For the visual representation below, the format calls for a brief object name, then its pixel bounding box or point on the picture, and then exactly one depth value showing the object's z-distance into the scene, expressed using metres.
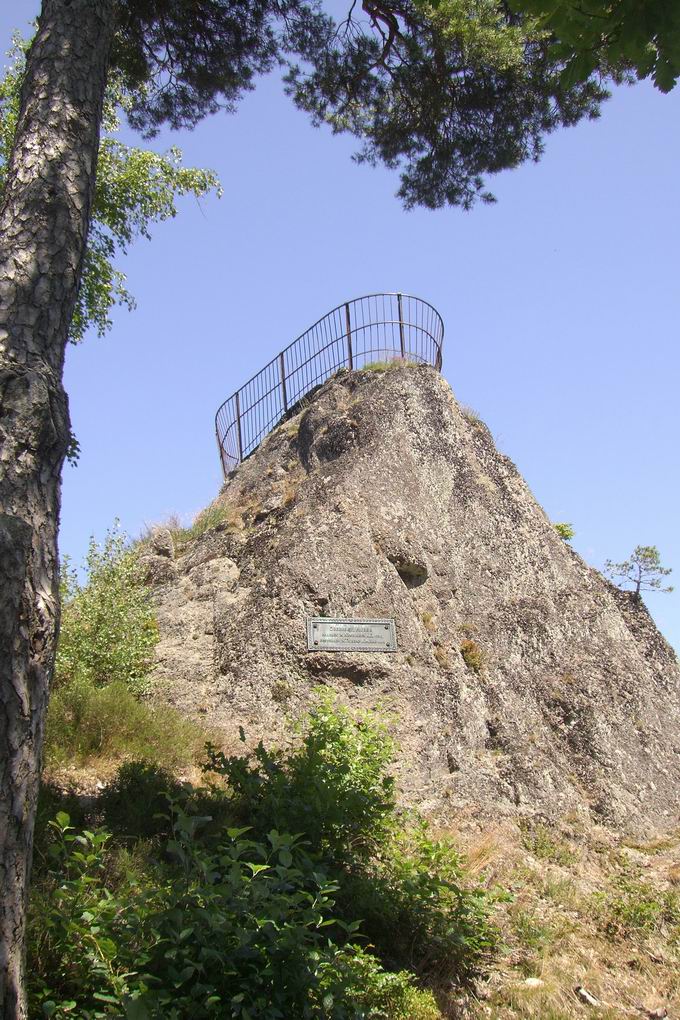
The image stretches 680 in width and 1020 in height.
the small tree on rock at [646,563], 13.44
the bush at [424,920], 5.72
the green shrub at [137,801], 5.89
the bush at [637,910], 7.19
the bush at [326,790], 5.85
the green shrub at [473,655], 10.12
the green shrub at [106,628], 8.83
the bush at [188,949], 3.82
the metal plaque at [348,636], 9.17
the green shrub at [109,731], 7.07
